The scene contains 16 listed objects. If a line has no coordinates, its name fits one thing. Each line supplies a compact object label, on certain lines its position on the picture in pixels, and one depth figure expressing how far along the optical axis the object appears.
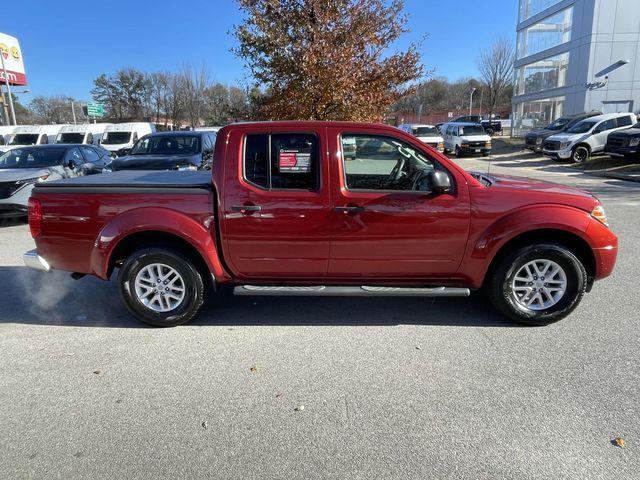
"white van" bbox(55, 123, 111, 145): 24.01
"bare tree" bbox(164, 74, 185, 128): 57.95
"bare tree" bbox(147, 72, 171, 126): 62.09
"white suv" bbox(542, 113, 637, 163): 20.20
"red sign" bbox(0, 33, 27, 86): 40.31
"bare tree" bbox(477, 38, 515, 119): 53.25
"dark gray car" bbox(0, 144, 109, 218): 8.57
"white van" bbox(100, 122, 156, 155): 23.61
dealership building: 27.95
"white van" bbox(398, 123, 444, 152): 23.03
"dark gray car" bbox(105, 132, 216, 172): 10.05
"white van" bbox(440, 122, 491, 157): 24.34
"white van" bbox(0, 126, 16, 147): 26.16
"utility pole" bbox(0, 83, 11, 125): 38.19
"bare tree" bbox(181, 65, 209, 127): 54.78
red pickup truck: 3.84
